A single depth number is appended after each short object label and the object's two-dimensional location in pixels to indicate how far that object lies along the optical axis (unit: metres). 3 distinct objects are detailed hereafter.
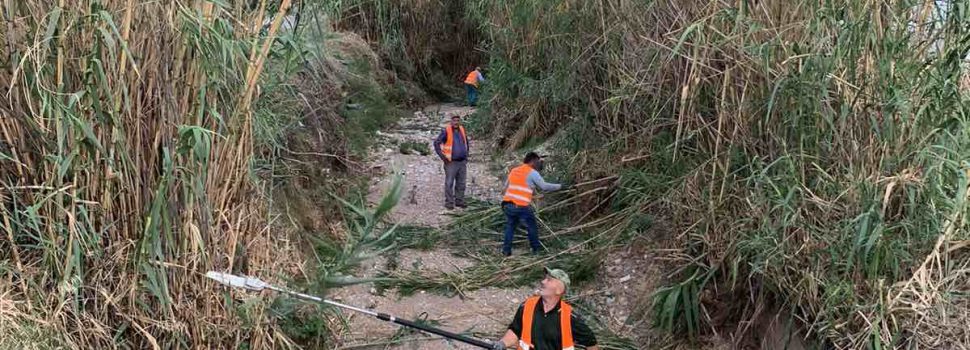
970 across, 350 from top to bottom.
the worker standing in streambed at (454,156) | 8.42
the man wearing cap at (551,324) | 3.92
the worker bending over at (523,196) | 6.78
